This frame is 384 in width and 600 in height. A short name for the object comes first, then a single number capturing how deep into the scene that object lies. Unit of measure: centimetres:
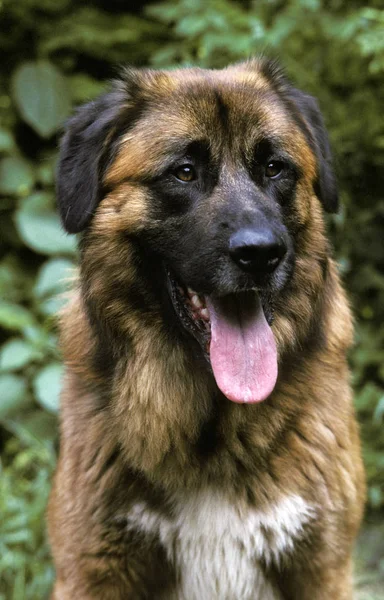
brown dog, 266
